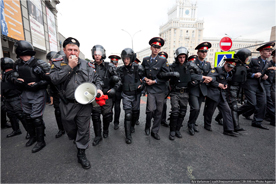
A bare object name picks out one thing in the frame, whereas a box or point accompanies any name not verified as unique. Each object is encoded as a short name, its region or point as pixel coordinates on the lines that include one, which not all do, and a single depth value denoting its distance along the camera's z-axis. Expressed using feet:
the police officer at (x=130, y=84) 9.80
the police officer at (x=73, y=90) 6.22
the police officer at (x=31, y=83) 8.53
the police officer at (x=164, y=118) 13.04
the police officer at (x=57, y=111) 10.57
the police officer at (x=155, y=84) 10.05
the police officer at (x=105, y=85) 9.42
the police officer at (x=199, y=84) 10.59
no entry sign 18.16
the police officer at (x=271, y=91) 12.86
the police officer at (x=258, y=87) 12.33
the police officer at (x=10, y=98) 10.14
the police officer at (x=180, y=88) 10.21
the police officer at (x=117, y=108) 12.11
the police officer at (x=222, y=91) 10.70
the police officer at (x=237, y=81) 11.36
